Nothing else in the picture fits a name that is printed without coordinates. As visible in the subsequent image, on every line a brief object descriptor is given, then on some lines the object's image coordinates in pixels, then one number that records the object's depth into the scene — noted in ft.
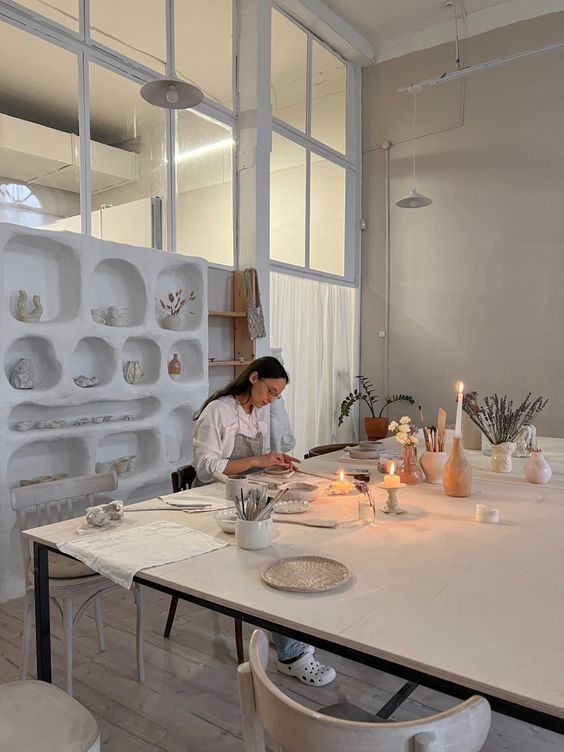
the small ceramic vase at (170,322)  13.75
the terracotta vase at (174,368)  13.97
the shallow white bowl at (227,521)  5.56
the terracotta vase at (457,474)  6.93
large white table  3.21
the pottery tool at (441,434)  7.88
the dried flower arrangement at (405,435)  7.61
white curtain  18.08
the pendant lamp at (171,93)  8.95
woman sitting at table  8.13
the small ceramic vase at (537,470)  7.65
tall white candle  6.89
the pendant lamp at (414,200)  16.42
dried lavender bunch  8.66
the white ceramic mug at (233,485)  6.30
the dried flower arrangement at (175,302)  14.12
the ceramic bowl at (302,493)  6.76
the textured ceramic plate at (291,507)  6.29
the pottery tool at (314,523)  5.76
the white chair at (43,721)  3.87
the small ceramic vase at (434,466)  7.72
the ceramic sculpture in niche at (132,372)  12.95
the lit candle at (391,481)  6.25
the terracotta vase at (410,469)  7.68
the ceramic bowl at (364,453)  9.33
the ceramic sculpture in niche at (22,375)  10.84
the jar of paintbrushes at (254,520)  5.15
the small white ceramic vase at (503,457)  8.41
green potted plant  19.77
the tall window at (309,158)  17.98
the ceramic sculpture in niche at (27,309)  10.97
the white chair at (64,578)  6.59
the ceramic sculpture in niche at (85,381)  11.92
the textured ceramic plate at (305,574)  4.24
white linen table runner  4.72
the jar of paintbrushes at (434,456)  7.73
